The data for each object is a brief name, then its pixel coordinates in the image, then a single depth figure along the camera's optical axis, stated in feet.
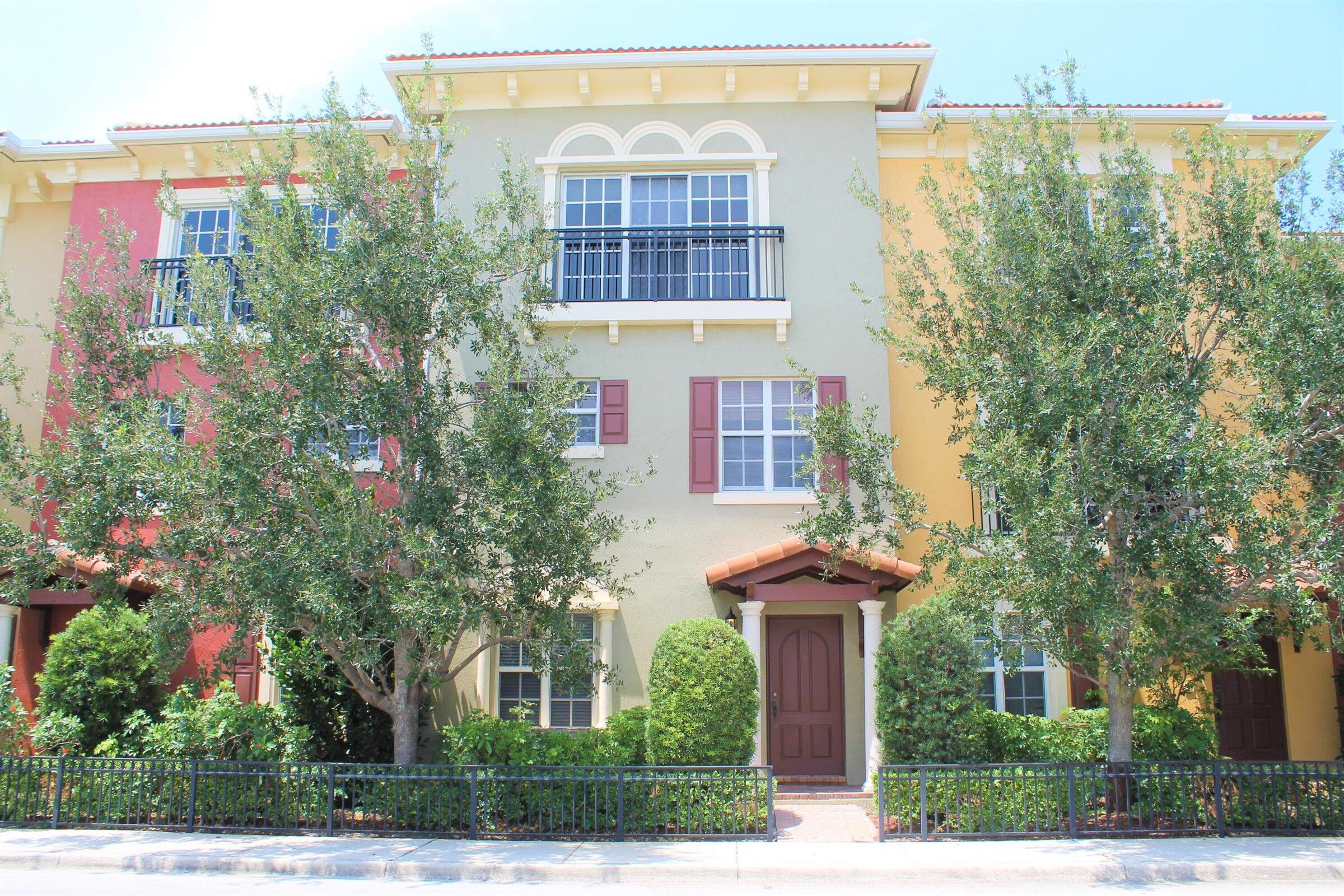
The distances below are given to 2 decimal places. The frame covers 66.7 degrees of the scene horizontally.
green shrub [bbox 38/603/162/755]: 39.63
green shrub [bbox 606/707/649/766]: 37.50
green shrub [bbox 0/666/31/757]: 38.91
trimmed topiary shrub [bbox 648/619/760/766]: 35.35
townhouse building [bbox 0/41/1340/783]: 43.34
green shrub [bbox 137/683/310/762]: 37.40
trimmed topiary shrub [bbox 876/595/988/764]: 35.24
